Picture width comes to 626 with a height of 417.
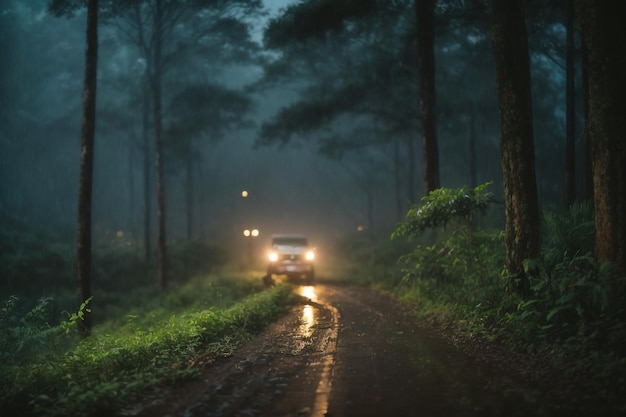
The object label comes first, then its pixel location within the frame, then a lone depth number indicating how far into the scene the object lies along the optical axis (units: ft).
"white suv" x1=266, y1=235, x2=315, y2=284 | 78.38
